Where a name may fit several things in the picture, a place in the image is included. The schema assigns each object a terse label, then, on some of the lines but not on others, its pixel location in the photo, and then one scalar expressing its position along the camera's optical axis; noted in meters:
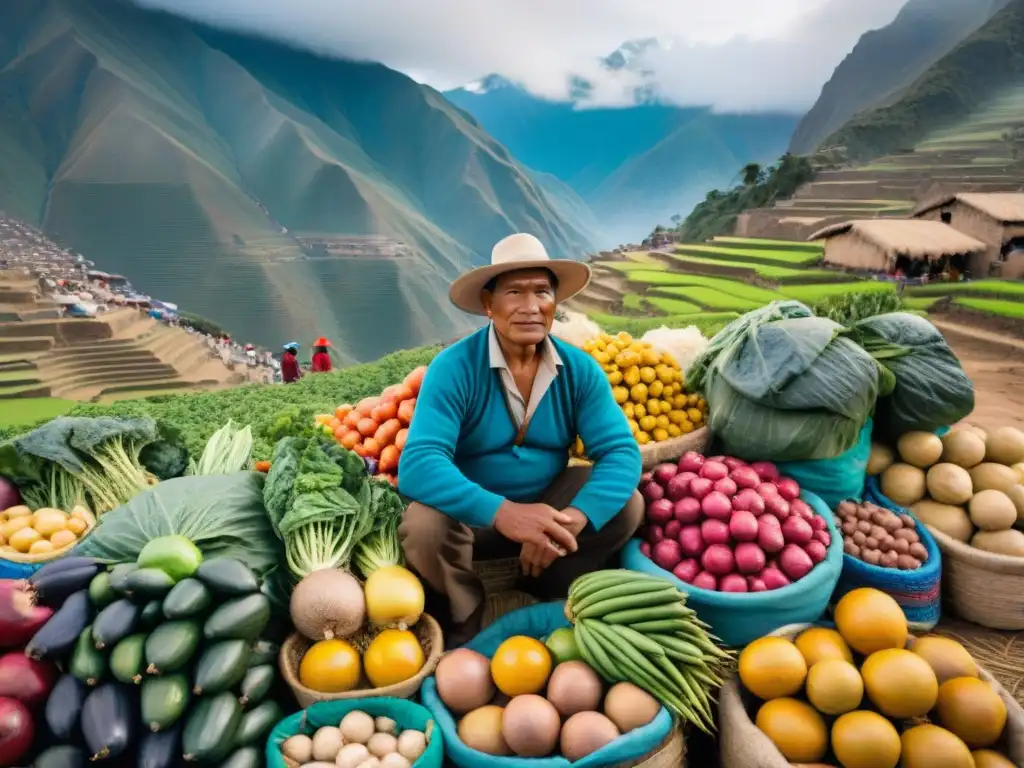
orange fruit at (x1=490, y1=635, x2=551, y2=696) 1.77
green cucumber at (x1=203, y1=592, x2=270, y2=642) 1.71
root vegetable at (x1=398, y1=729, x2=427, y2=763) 1.62
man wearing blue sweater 2.05
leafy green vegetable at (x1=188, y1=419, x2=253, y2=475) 2.78
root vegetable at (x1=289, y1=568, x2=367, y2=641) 1.94
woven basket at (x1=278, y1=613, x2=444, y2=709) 1.79
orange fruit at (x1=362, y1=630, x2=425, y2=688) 1.87
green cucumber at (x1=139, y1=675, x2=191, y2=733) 1.55
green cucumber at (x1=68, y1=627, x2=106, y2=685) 1.60
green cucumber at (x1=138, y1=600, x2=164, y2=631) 1.71
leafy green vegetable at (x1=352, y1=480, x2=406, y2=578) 2.28
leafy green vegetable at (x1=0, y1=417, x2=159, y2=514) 2.69
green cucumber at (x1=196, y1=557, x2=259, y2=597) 1.78
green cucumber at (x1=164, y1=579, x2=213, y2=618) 1.68
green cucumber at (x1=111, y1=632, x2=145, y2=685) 1.59
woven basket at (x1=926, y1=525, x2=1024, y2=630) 2.52
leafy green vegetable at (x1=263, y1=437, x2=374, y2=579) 2.19
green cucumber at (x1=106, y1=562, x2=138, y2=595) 1.72
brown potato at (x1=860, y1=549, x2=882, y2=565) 2.50
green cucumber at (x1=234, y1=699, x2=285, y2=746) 1.66
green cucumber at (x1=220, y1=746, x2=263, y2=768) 1.60
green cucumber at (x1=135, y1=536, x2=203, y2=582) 1.81
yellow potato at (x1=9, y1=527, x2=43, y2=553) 2.39
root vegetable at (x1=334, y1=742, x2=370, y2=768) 1.59
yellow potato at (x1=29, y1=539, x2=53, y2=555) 2.38
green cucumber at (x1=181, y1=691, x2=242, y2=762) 1.55
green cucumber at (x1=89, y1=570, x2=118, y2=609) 1.76
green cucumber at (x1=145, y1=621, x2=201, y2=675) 1.60
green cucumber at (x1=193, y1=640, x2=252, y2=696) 1.63
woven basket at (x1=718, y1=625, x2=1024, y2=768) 1.62
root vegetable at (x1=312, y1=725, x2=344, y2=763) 1.63
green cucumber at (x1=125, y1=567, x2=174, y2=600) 1.72
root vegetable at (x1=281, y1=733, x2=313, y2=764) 1.63
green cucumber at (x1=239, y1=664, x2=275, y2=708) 1.73
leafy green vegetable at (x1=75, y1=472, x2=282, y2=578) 2.13
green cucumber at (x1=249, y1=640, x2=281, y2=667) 1.85
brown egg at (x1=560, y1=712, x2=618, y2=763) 1.58
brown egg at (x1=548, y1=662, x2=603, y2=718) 1.71
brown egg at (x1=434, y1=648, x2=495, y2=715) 1.79
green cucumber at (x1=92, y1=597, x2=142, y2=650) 1.63
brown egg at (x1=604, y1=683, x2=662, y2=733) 1.65
